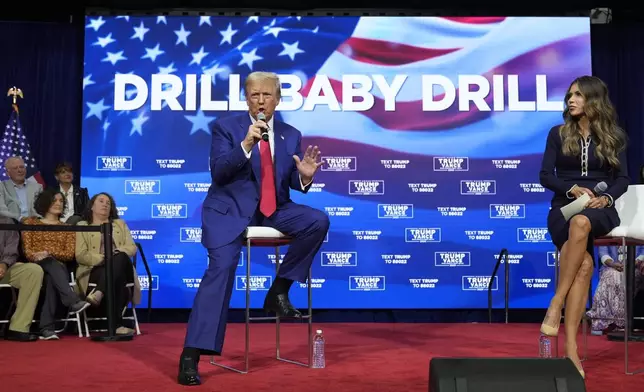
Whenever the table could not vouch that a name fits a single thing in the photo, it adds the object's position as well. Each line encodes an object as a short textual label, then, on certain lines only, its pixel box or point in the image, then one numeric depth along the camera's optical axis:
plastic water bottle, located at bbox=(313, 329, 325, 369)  3.76
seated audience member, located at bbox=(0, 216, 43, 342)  5.60
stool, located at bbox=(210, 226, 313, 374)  3.65
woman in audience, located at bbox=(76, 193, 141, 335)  5.93
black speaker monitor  1.80
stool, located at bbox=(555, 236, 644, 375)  3.65
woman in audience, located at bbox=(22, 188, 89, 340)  5.79
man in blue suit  3.40
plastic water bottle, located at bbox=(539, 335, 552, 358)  3.87
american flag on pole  7.55
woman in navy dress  3.48
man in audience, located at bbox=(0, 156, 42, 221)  6.88
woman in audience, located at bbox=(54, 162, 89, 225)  7.02
